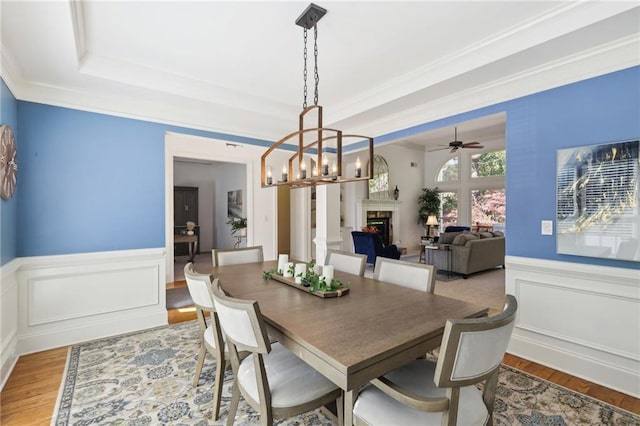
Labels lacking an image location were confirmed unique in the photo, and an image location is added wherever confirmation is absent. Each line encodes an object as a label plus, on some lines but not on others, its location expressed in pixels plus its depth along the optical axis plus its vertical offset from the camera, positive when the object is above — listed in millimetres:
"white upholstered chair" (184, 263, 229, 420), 1774 -614
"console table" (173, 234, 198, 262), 6712 -591
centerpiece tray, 1886 -505
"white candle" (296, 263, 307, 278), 2193 -417
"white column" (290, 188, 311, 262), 6613 -263
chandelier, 1975 +339
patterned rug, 1854 -1261
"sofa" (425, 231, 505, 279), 5488 -758
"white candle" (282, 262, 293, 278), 2338 -454
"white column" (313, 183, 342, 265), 4945 -121
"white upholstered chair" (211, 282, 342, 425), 1302 -823
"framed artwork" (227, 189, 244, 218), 7617 +239
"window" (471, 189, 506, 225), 8297 +165
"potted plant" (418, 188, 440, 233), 9109 +217
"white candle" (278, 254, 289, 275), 2442 -405
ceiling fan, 6391 +1435
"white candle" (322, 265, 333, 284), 2045 -413
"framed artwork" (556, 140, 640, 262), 2088 +80
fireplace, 7973 -43
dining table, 1160 -534
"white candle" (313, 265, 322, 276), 2291 -442
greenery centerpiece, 1947 -477
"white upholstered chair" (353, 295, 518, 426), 1063 -705
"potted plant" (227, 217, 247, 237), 7137 -287
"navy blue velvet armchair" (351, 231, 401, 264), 5930 -697
